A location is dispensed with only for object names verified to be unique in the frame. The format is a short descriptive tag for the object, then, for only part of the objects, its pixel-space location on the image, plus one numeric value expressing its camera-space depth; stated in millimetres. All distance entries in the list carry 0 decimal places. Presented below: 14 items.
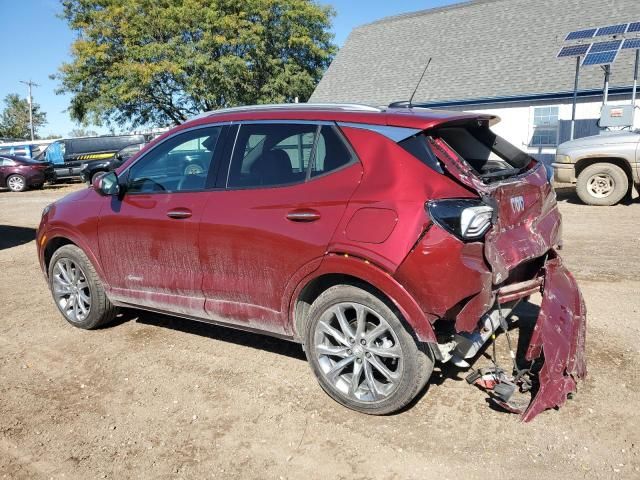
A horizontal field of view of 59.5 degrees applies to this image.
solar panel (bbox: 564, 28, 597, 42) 14286
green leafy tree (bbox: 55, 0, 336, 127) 26438
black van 22250
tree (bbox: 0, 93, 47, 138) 77938
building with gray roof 17016
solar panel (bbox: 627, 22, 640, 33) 13262
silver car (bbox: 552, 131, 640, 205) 10594
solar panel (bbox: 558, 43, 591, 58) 13975
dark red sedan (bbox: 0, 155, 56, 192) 20609
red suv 3023
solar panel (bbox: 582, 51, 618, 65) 13109
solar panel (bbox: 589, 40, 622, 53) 13406
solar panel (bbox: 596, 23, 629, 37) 13562
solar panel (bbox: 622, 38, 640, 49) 13115
